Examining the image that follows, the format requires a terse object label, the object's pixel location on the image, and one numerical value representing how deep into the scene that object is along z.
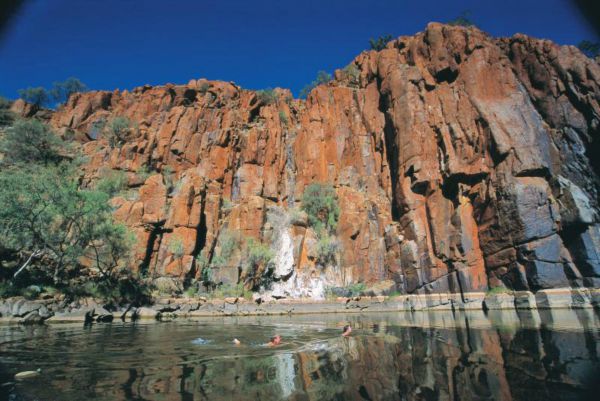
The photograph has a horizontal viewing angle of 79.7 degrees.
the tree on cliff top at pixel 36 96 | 80.50
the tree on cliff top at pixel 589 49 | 54.08
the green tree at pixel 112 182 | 52.41
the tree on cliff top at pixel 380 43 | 76.88
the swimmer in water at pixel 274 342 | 15.70
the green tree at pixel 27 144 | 57.31
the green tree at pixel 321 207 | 52.03
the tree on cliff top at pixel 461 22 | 66.25
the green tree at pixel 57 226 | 29.02
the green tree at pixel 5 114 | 69.67
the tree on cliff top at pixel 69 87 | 83.94
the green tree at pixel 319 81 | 79.44
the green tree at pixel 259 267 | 46.09
